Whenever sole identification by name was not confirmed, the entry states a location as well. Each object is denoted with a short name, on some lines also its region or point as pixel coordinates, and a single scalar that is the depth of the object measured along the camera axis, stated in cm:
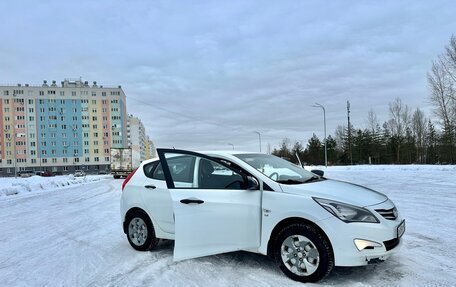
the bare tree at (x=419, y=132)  6638
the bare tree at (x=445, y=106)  4192
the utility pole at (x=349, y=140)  6001
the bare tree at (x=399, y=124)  6819
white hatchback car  399
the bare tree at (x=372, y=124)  7425
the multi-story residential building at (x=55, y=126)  9794
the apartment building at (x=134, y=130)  14250
